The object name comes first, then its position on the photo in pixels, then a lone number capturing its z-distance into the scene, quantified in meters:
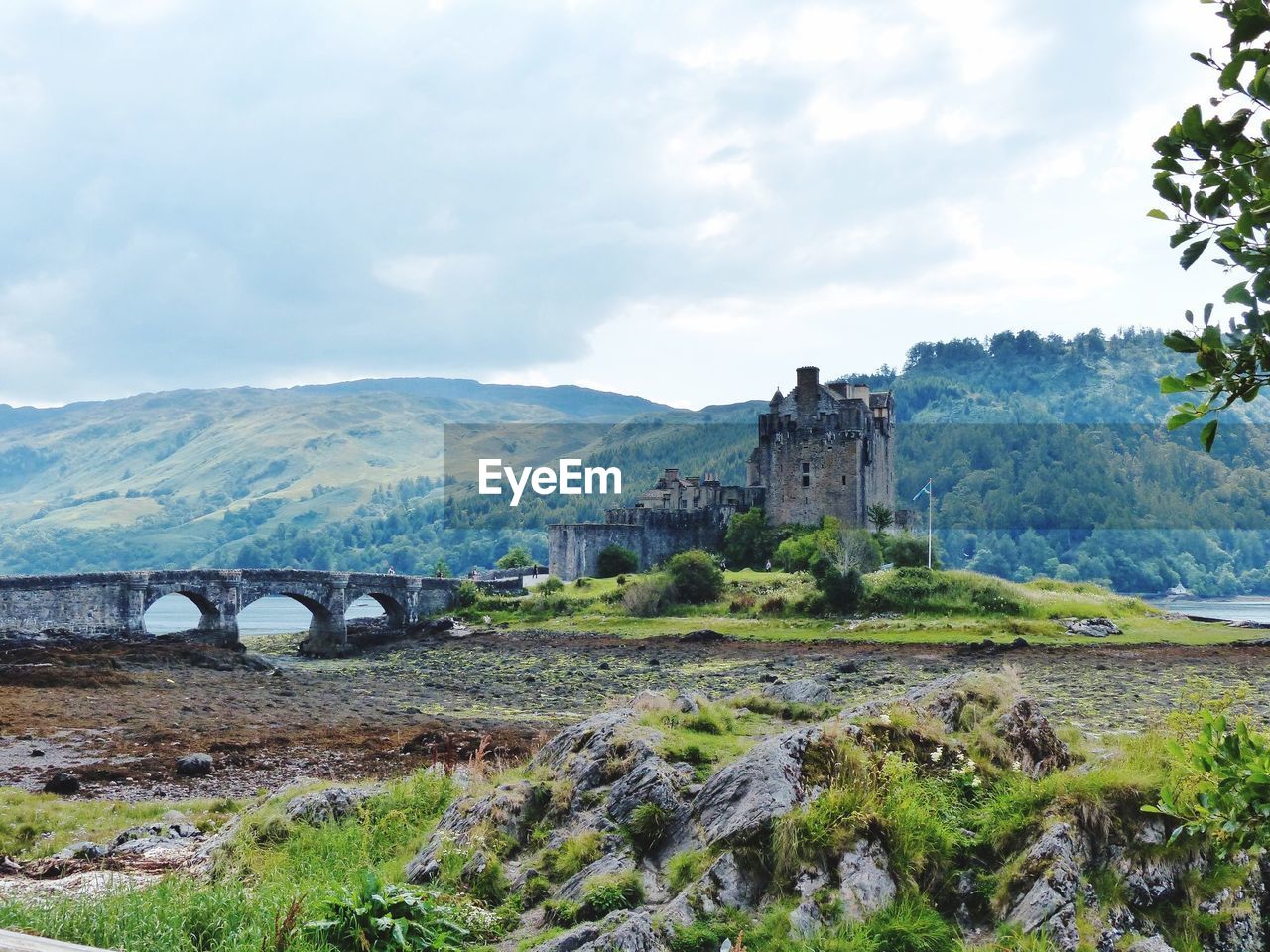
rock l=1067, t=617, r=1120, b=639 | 51.00
